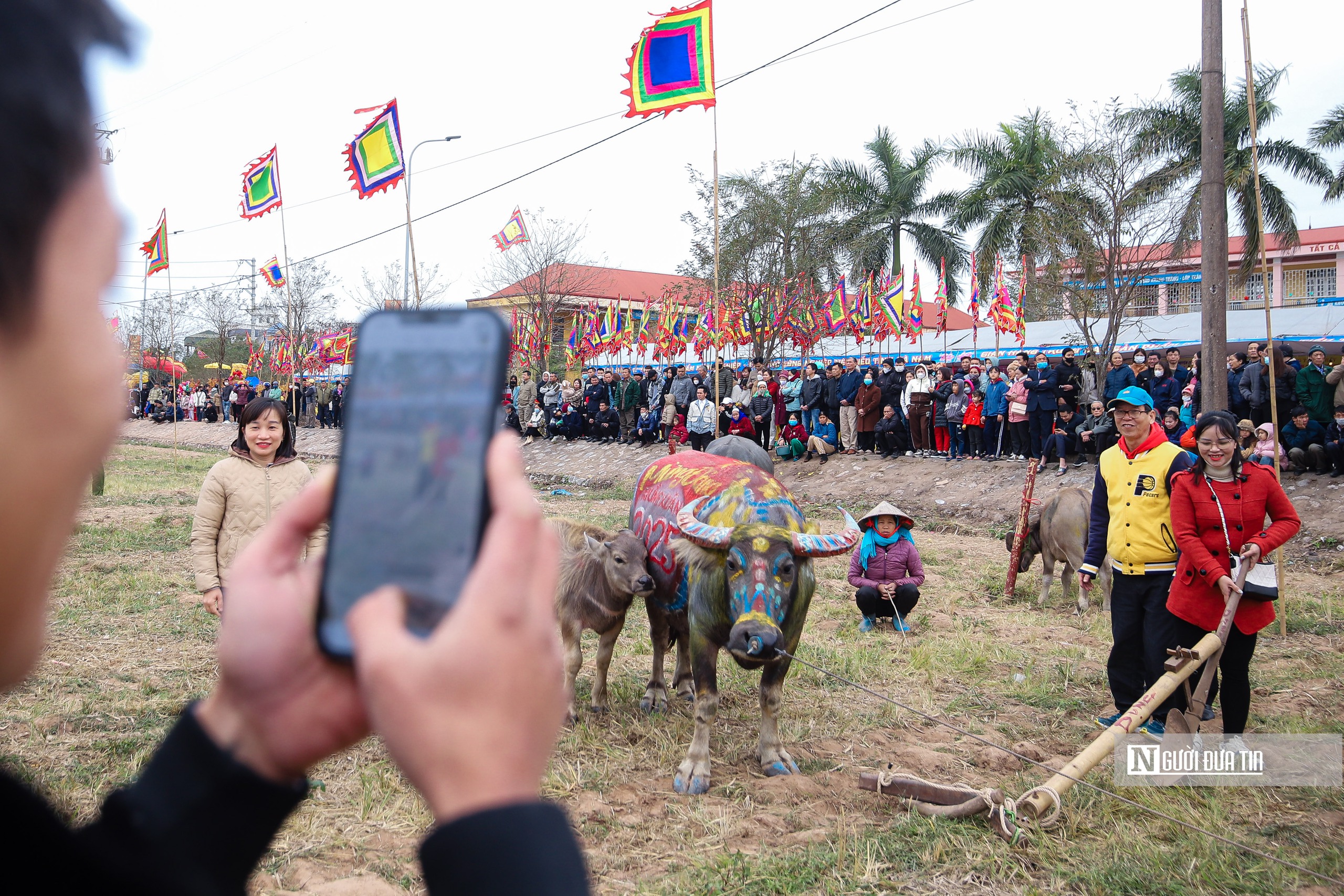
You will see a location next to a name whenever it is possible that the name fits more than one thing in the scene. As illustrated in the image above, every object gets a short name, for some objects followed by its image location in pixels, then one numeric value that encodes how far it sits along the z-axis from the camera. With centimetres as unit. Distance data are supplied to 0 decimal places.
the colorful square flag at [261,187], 2027
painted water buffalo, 484
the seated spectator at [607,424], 2348
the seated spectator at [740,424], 1928
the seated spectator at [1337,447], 1259
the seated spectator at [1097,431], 1463
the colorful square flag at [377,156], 1549
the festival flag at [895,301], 2089
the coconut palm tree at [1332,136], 2503
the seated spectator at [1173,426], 1309
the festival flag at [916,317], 2181
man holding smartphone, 61
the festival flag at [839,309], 2242
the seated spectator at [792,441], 1953
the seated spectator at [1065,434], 1533
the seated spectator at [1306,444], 1287
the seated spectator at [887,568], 830
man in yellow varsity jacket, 593
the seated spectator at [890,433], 1823
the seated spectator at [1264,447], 1234
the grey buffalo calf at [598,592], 594
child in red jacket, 1688
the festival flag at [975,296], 2363
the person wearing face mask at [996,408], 1642
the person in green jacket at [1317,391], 1310
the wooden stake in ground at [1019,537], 973
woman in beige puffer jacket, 530
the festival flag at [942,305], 2359
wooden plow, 440
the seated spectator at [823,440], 1911
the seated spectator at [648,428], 2194
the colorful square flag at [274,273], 2730
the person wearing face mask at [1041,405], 1542
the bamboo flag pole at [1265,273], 784
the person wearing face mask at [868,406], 1839
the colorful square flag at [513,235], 2212
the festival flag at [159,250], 2314
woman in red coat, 554
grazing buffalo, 936
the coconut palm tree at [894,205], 3397
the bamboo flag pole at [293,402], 2201
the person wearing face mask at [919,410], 1791
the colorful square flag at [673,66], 1252
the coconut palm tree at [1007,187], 2650
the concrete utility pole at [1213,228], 958
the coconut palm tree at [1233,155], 1897
